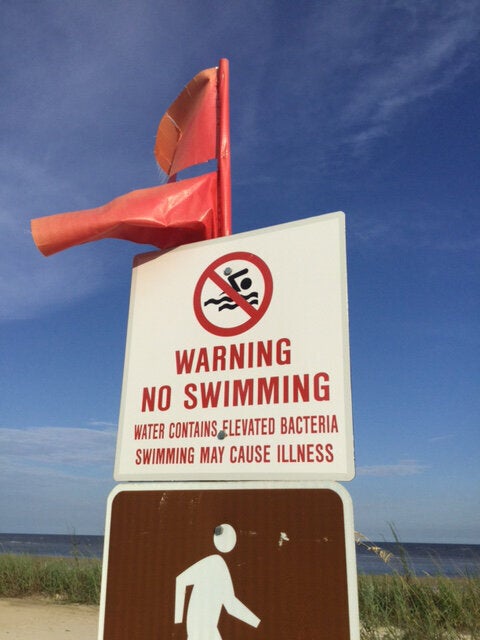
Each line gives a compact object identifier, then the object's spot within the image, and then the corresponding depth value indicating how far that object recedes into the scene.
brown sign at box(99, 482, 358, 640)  1.62
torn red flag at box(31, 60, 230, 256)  2.54
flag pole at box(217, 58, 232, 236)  2.60
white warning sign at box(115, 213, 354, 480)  1.83
